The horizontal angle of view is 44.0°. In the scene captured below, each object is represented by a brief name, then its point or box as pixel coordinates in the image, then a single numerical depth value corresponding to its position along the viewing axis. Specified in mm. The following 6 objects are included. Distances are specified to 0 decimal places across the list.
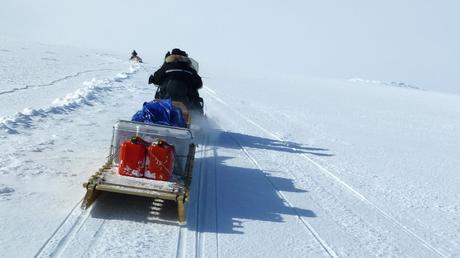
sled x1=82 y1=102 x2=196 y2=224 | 5988
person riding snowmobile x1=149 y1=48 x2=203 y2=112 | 10922
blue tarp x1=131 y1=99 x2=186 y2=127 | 7816
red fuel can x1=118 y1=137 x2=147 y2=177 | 6438
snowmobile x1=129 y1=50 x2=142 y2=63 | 40384
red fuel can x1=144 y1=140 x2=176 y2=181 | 6445
